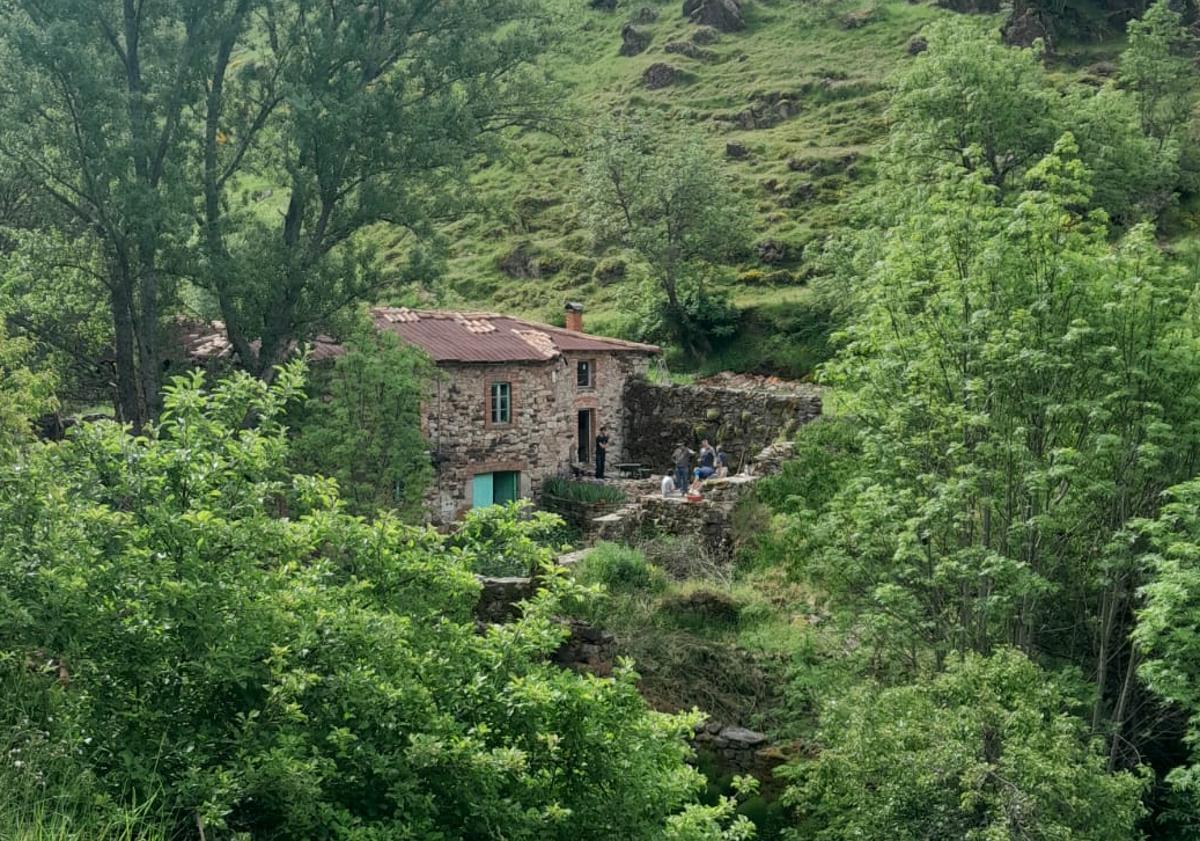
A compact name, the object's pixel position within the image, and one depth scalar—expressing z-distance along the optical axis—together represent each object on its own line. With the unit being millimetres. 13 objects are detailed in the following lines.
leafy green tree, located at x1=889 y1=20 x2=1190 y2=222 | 33438
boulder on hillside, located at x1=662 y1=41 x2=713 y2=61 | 71000
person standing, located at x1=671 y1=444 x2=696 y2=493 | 32219
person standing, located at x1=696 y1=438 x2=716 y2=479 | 30297
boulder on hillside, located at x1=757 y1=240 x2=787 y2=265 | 48031
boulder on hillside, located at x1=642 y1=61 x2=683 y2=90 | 68438
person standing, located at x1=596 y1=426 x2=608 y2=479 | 35219
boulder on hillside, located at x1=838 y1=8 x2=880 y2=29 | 70312
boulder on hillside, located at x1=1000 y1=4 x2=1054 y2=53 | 58906
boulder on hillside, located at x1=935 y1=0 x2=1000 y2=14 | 65688
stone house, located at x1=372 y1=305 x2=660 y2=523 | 29828
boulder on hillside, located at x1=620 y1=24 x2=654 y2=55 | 74062
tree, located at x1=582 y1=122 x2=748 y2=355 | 42844
